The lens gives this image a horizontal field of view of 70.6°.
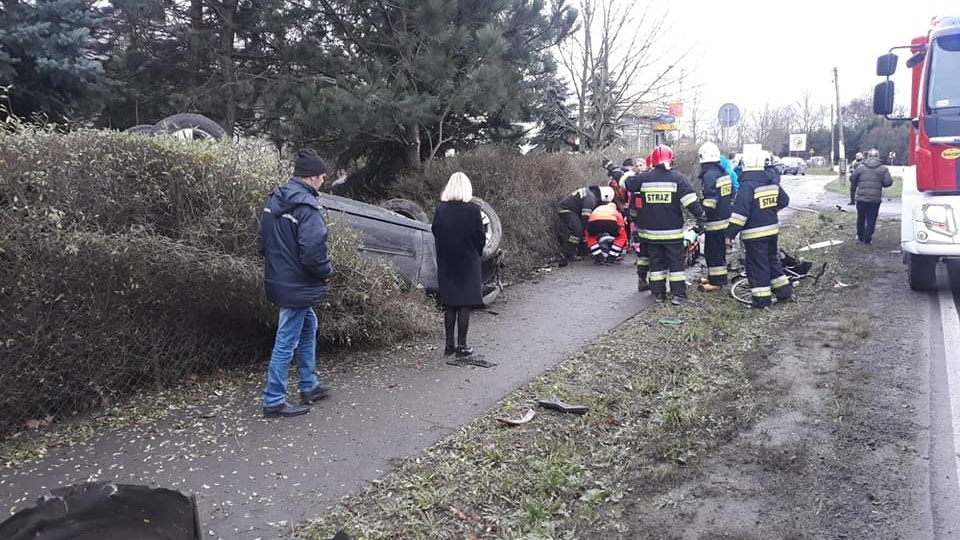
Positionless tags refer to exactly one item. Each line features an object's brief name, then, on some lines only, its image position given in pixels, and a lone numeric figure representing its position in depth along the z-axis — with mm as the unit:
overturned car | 6746
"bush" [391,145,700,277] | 10953
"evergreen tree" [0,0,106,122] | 6852
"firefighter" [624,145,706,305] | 8648
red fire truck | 8000
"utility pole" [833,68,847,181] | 37656
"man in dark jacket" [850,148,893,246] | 13031
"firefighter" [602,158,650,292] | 12187
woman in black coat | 6117
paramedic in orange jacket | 11258
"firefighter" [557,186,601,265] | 11531
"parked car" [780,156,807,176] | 53531
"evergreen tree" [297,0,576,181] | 9539
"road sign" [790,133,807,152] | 57550
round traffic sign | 18047
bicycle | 9377
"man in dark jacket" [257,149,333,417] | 4734
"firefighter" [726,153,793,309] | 8328
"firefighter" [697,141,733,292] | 9031
